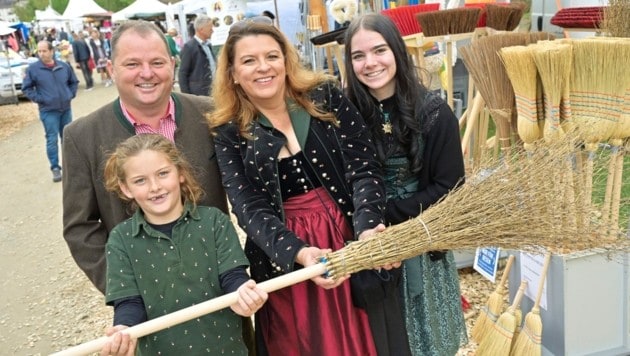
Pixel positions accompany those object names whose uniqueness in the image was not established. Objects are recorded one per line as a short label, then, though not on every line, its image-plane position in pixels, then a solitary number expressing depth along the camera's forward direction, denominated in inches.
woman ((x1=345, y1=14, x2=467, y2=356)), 80.0
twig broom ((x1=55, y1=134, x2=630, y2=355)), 67.2
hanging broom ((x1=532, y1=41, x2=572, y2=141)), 88.1
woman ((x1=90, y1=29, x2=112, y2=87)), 762.8
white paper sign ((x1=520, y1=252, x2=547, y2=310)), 106.4
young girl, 70.2
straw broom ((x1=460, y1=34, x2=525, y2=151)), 105.0
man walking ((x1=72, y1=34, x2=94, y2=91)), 671.1
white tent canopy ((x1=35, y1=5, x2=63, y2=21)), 1218.9
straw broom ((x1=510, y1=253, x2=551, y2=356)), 100.5
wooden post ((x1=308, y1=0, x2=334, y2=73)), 190.9
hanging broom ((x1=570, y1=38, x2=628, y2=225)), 89.0
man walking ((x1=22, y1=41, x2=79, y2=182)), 293.6
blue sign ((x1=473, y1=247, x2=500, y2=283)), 127.6
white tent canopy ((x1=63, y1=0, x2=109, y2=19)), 1137.4
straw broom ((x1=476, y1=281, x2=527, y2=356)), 104.4
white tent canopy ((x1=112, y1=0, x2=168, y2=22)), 851.4
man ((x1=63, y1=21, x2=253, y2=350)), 76.4
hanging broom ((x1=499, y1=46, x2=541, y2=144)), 92.6
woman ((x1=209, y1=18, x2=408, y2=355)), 73.4
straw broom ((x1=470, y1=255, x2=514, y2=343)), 109.7
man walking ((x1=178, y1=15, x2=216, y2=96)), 273.9
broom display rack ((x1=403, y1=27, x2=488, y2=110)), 127.9
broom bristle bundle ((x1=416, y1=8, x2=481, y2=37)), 124.6
